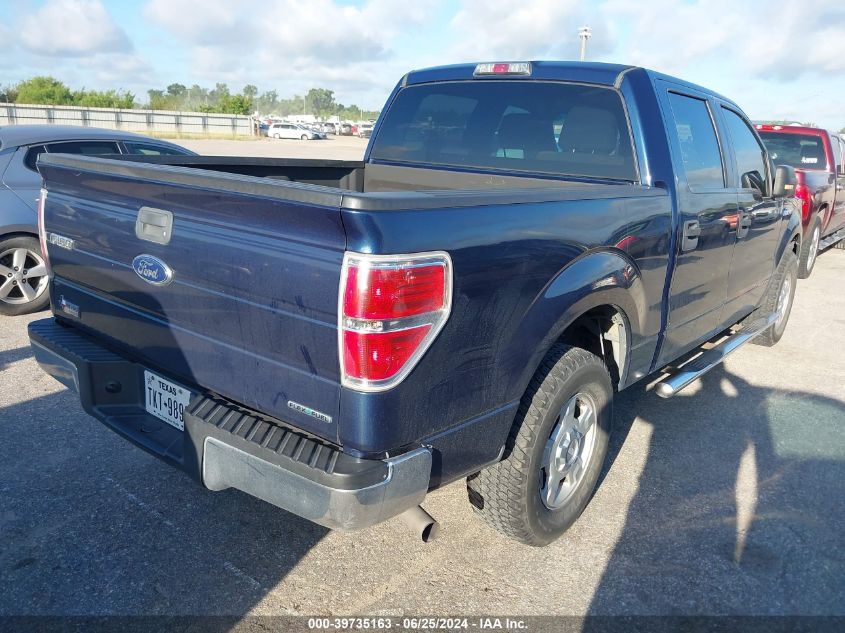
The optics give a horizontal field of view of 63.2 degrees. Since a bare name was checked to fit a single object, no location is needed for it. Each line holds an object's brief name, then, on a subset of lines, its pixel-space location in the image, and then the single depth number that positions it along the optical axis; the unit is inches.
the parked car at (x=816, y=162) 369.7
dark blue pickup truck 80.4
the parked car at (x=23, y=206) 231.6
